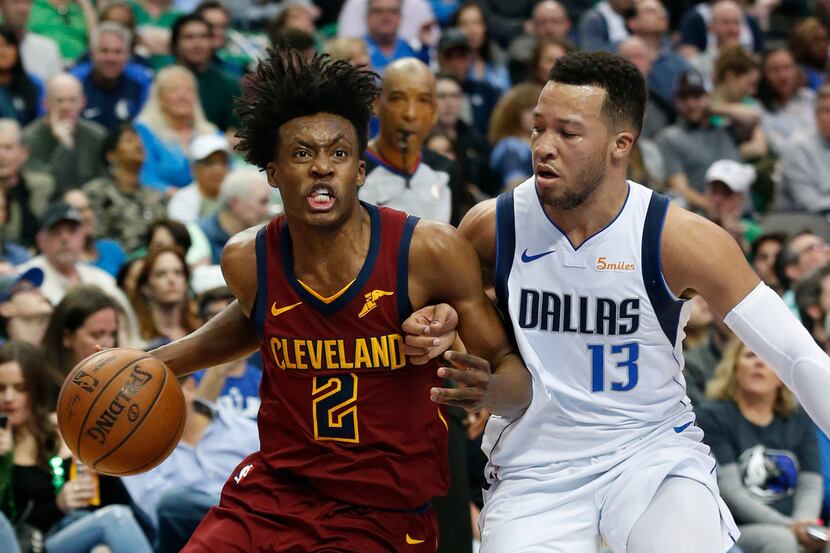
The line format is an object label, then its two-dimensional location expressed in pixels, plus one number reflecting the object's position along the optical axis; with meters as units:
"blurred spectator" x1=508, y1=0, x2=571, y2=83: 12.22
